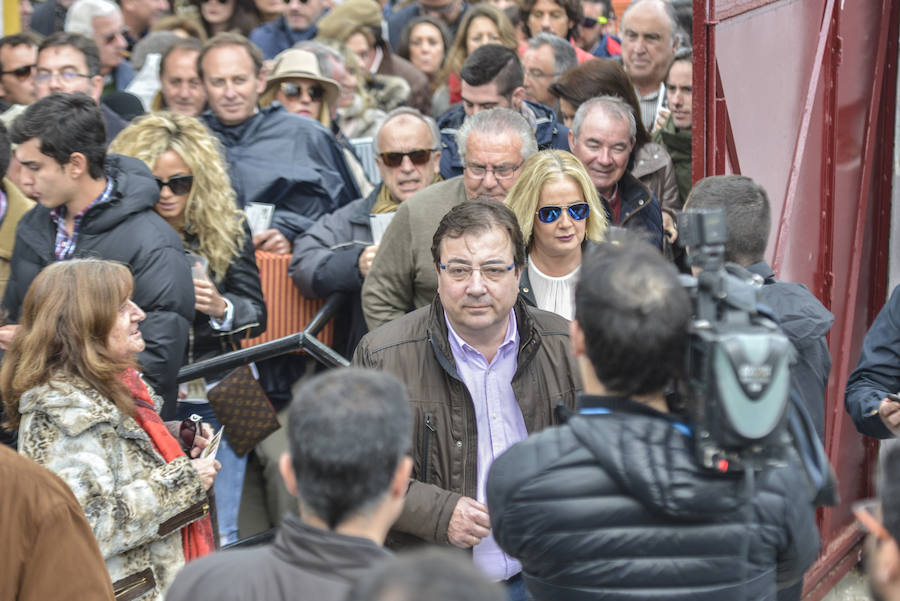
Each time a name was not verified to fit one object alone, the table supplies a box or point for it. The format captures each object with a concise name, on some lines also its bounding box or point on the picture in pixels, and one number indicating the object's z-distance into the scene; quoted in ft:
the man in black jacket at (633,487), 15.35
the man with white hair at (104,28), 49.24
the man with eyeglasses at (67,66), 39.34
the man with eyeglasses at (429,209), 30.71
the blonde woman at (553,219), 28.63
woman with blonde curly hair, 32.81
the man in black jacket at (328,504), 13.89
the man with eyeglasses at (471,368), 23.03
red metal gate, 30.14
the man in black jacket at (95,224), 28.55
